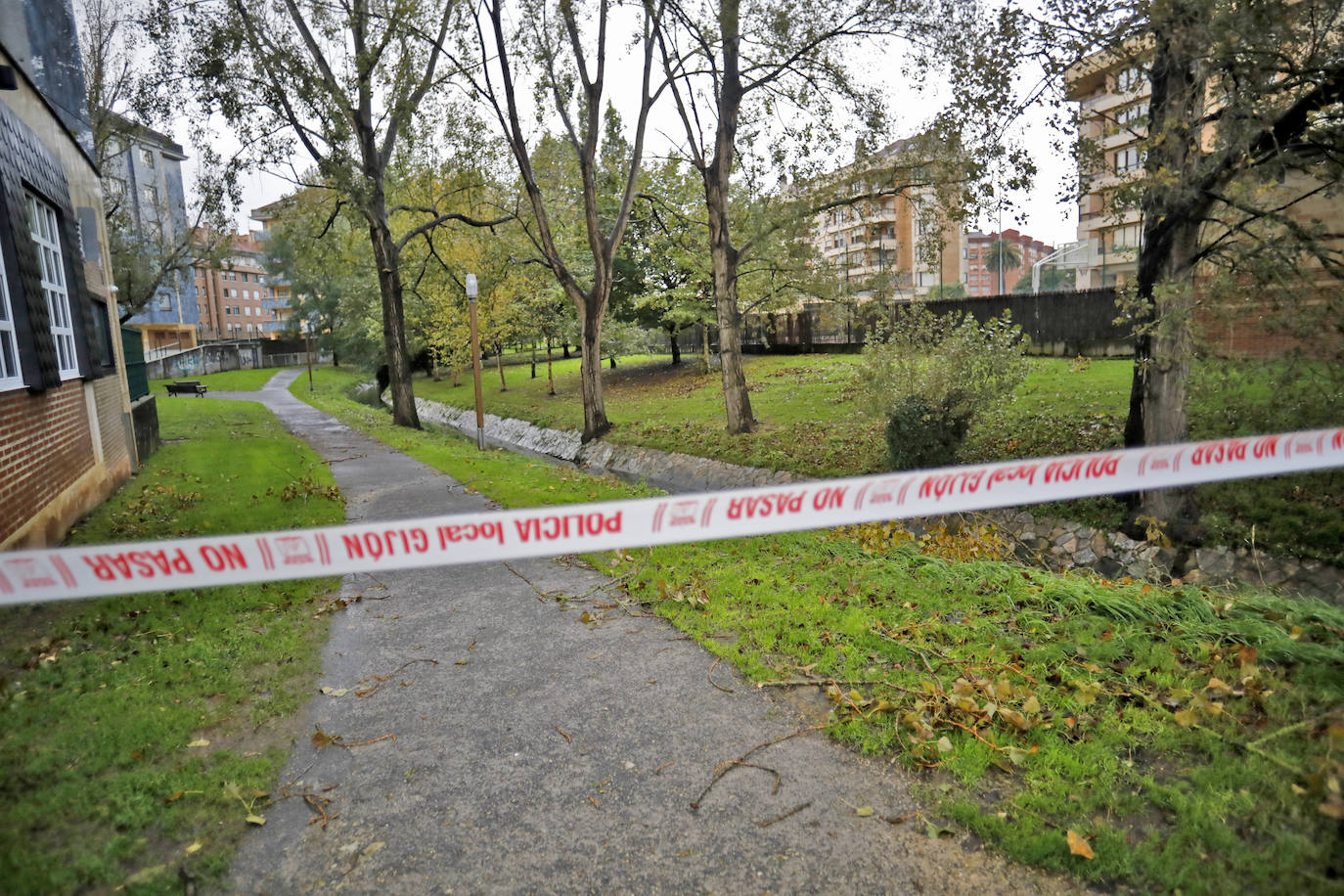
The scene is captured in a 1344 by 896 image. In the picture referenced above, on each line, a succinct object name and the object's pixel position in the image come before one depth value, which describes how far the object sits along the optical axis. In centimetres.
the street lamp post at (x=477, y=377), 1709
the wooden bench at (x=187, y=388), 3344
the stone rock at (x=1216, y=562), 805
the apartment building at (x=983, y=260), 13950
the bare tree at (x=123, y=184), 1634
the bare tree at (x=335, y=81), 1588
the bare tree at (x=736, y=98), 1320
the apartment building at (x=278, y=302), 7078
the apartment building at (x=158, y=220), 2831
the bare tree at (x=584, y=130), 1533
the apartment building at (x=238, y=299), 8050
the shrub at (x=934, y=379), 958
